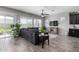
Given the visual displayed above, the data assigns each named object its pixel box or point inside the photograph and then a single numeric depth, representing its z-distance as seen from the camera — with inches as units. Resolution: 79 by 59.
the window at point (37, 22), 183.9
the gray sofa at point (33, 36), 106.9
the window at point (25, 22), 169.0
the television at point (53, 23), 229.5
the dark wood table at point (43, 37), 104.1
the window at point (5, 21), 132.3
